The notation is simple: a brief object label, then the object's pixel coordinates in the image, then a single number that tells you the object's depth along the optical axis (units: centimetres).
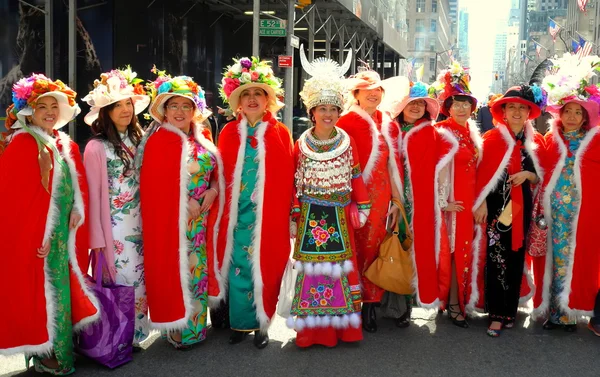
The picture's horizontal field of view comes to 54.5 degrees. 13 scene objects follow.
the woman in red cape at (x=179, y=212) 399
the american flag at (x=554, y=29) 3706
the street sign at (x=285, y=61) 1307
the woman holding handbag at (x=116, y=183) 383
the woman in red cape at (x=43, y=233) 343
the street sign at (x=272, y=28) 1327
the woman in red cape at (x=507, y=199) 455
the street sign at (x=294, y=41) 1401
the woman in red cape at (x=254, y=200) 421
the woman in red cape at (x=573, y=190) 449
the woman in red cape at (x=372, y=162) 450
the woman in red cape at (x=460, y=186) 464
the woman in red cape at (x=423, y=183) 460
